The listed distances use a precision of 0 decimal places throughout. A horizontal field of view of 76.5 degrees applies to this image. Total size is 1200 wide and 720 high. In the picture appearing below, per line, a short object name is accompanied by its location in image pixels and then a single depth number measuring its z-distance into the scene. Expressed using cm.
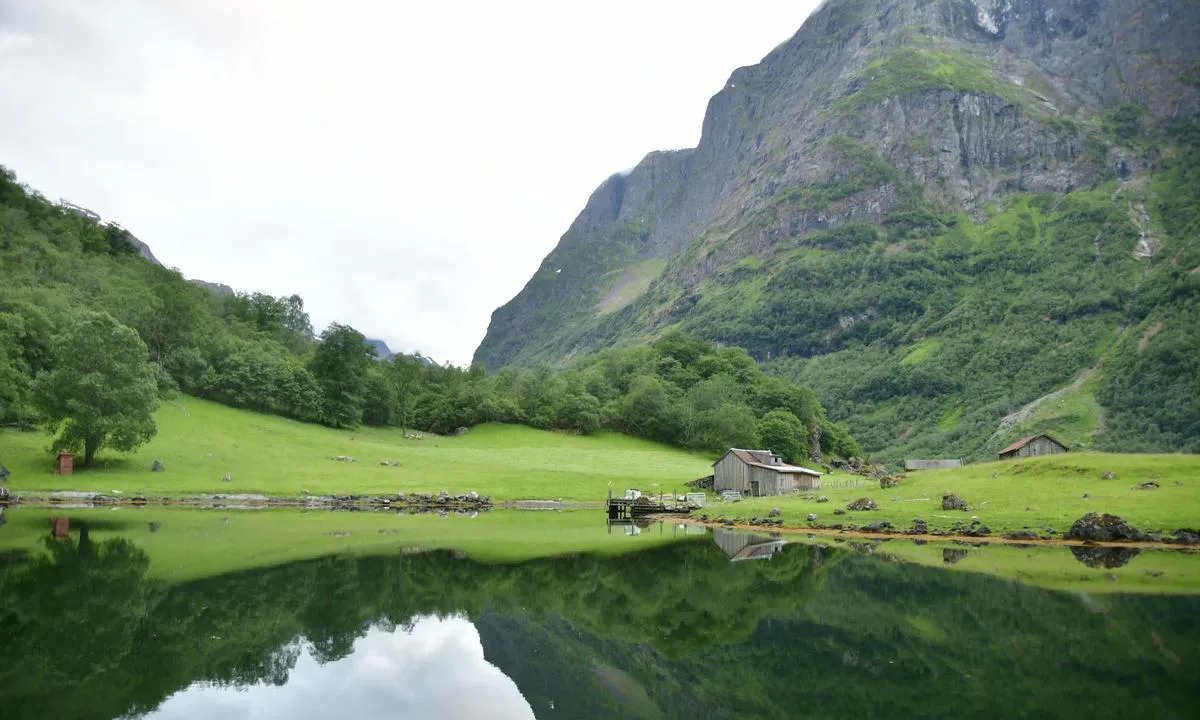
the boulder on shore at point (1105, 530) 3962
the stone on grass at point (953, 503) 5147
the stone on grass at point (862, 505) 5491
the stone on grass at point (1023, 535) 4159
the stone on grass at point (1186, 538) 3812
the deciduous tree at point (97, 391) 5550
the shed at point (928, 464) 10719
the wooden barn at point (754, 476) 7812
